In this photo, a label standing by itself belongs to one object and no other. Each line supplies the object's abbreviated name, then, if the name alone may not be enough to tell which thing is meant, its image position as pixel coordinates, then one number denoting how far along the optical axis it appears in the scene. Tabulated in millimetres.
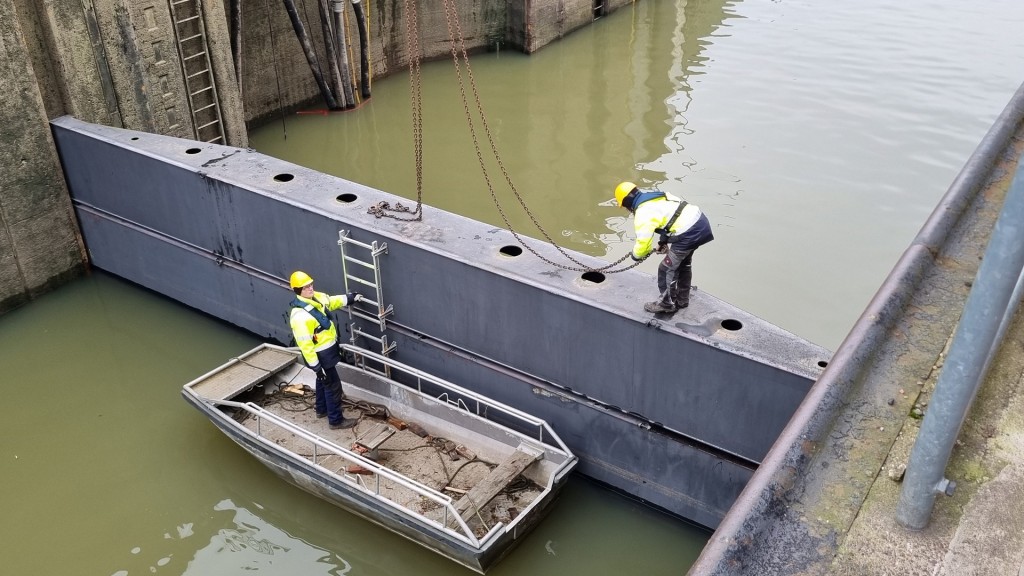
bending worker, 7703
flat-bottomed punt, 7715
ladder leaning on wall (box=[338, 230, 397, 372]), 9133
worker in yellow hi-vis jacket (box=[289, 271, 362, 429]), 8422
